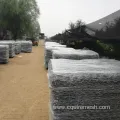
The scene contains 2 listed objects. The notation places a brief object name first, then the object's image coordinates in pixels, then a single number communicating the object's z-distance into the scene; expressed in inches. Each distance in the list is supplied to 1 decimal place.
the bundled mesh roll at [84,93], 126.6
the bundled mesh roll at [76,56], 255.8
